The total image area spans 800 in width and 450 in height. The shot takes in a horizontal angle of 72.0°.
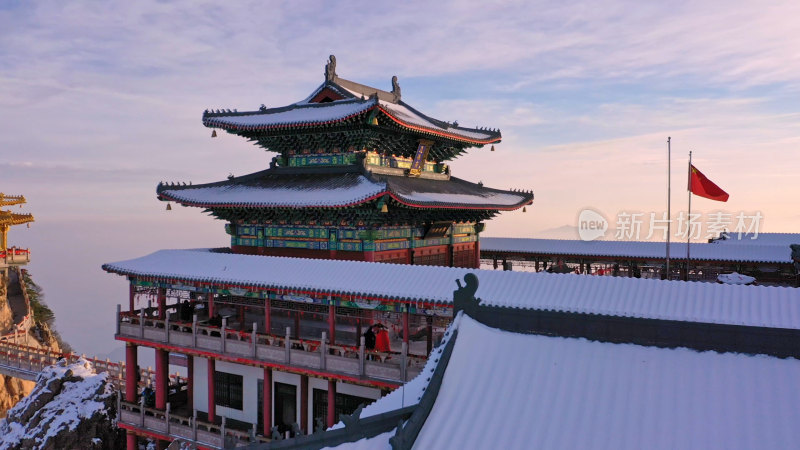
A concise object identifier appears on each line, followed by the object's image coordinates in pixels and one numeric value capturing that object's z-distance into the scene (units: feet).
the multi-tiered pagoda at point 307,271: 61.21
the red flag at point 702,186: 76.69
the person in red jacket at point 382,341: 60.95
